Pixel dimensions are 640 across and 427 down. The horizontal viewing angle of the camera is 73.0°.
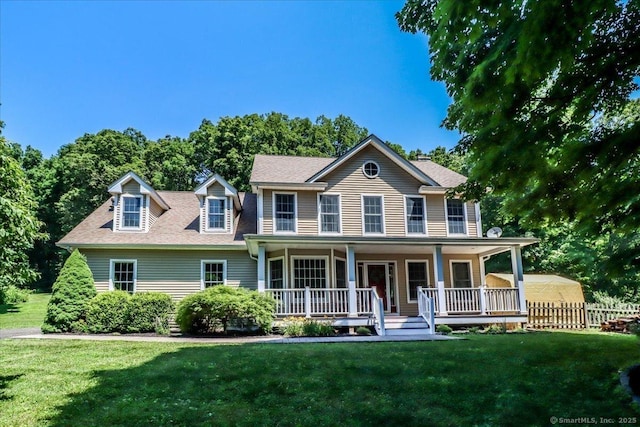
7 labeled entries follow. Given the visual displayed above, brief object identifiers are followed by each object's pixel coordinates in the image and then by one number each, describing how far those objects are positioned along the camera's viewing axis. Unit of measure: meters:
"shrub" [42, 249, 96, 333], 14.47
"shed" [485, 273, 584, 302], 19.38
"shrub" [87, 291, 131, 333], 14.72
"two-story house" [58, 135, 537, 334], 16.02
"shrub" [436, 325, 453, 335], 14.60
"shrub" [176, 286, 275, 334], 13.42
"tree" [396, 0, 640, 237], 3.92
